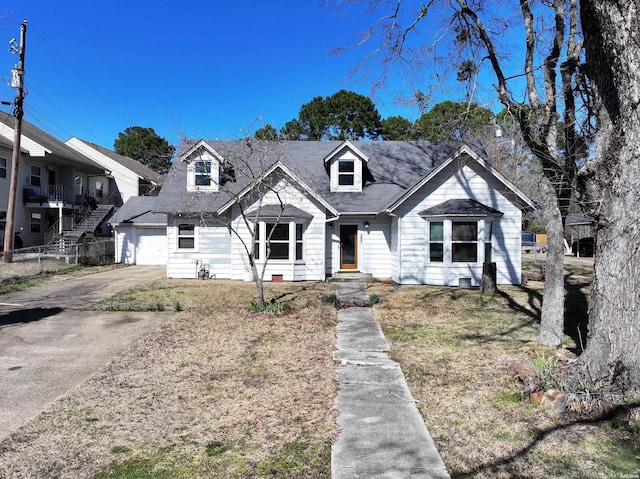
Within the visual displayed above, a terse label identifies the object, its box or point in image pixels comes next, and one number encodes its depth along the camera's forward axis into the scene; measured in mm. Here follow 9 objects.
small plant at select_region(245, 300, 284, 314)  10047
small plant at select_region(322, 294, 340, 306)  11391
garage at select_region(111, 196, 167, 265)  22000
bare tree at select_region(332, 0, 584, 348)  6434
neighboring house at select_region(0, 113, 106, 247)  23141
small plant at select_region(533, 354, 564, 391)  4883
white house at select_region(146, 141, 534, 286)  14578
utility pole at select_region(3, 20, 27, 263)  18578
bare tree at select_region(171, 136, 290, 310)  15000
